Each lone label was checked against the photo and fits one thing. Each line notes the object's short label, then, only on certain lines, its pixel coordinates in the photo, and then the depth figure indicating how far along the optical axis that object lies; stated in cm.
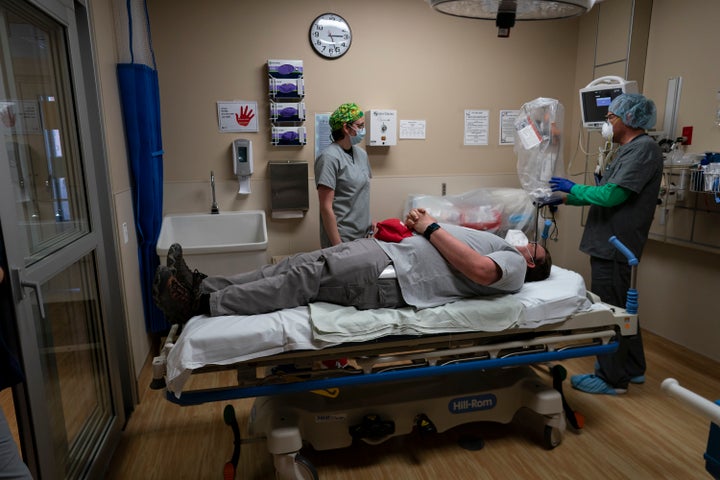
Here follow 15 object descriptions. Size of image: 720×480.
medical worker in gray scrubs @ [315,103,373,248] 277
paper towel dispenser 331
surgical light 138
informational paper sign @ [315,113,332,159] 337
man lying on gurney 185
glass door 142
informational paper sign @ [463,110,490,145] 370
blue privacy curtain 261
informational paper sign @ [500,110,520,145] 377
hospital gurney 171
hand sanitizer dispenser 323
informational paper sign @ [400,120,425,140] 357
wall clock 327
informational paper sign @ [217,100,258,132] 323
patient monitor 295
